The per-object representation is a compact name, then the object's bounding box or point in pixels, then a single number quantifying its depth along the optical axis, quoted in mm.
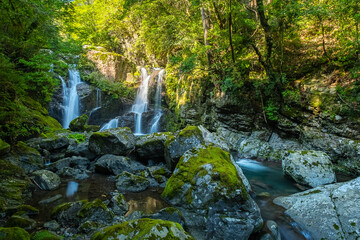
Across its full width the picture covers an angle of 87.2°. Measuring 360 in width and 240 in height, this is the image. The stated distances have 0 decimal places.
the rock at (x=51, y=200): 4291
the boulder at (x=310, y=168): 5691
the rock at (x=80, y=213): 3508
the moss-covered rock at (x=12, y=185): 3953
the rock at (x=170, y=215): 3443
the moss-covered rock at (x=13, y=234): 2379
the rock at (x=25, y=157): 5586
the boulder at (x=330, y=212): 3314
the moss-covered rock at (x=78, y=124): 13031
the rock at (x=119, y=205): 4098
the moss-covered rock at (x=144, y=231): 2150
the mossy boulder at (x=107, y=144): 7656
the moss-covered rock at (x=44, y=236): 2723
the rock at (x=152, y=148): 7668
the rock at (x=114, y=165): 6543
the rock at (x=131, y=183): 5373
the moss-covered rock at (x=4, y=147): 5137
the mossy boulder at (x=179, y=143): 6438
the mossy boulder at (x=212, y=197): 3215
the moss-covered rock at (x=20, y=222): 3176
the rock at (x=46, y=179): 5043
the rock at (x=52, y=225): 3303
